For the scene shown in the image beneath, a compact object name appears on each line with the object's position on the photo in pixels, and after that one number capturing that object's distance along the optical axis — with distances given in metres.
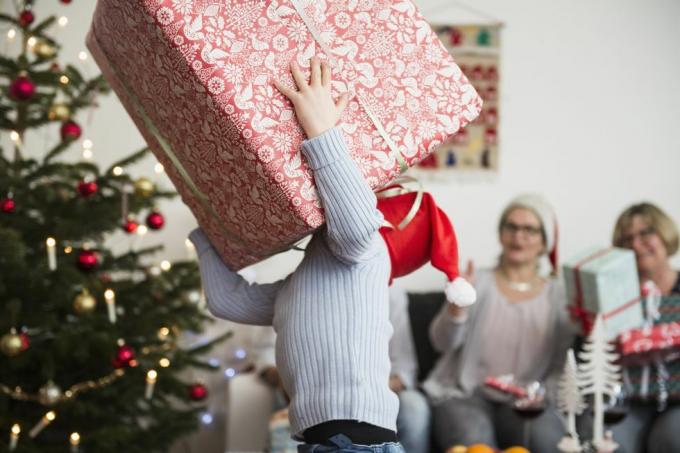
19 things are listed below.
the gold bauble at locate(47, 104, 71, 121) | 2.56
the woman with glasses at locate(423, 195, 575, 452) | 3.02
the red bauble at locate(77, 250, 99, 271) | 2.45
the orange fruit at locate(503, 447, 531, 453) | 2.27
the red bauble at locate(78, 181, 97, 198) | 2.52
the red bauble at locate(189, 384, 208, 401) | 2.87
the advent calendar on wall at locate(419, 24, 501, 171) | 3.57
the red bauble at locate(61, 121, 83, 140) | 2.54
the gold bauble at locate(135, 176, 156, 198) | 2.66
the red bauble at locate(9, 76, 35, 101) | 2.42
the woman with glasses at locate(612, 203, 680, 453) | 2.67
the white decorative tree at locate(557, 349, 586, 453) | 2.17
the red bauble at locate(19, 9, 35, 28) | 2.54
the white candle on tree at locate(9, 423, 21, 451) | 2.43
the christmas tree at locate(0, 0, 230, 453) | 2.49
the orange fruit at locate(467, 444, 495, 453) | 2.20
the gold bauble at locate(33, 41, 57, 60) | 2.57
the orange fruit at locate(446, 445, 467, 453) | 2.34
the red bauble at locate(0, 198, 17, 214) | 2.43
